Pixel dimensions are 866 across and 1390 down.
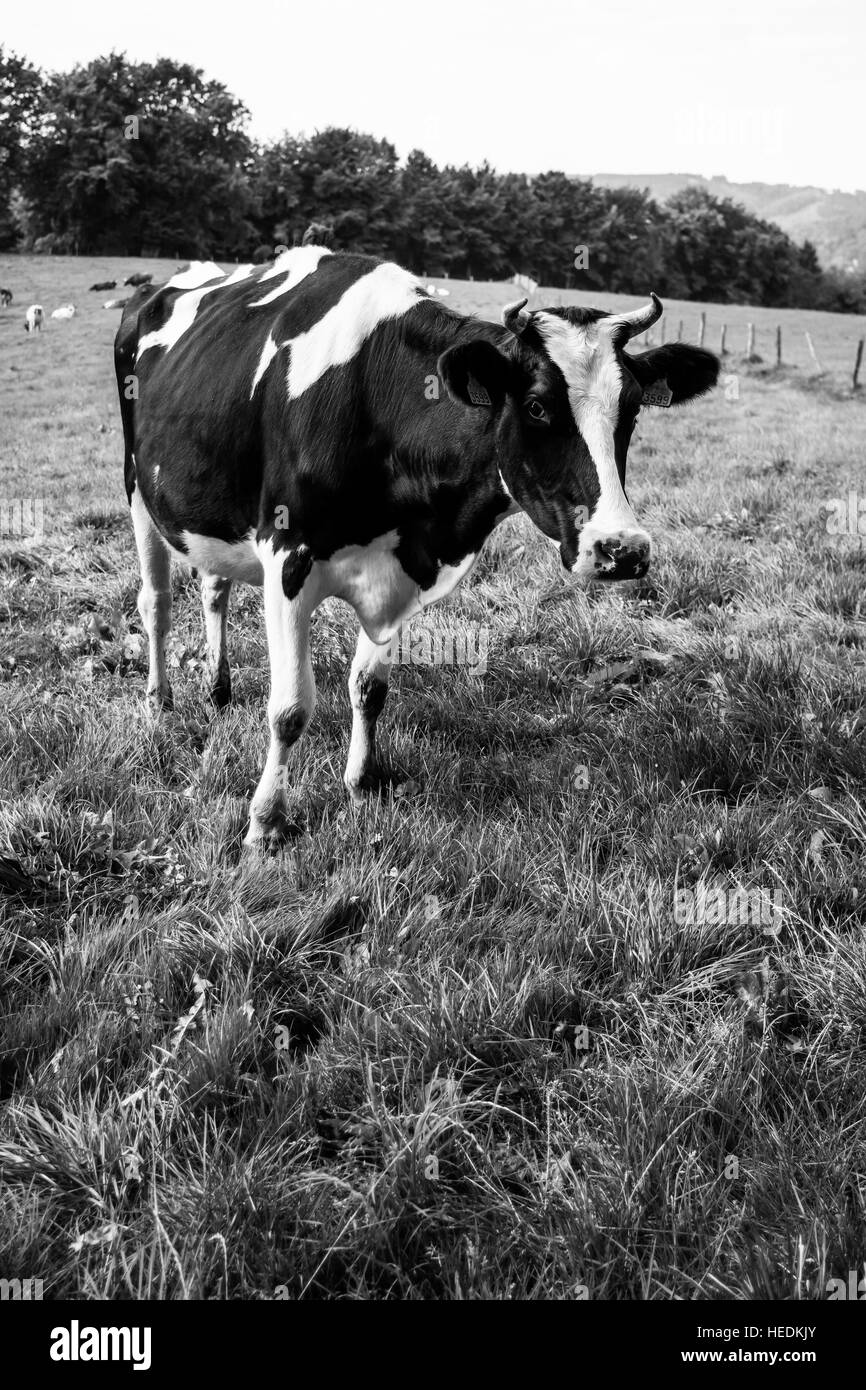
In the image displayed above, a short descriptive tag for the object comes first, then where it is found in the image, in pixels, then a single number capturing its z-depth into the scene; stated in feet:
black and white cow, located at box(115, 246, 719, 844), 10.85
